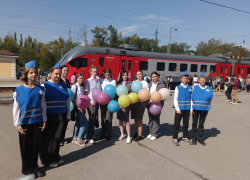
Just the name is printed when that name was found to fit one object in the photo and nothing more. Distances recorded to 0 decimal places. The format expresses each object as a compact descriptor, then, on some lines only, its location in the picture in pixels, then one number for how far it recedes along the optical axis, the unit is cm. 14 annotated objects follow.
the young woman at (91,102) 483
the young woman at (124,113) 507
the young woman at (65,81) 411
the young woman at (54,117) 354
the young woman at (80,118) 470
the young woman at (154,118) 534
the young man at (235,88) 1145
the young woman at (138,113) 521
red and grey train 1445
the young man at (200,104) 498
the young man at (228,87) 1211
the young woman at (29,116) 308
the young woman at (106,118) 517
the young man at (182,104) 495
